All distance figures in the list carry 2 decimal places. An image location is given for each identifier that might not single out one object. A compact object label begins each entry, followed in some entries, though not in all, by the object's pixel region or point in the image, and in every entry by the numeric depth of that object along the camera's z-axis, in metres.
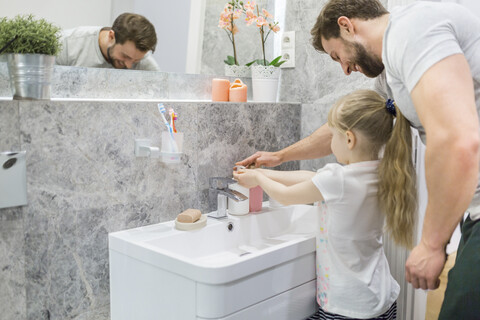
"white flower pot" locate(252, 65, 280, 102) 2.02
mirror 1.45
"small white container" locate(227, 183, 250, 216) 1.72
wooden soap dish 1.53
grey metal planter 1.24
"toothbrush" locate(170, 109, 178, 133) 1.54
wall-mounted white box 1.21
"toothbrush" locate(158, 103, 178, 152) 1.53
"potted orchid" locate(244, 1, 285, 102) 2.01
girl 1.37
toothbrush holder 1.53
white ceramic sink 1.21
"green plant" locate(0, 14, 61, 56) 1.23
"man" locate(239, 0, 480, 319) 0.98
